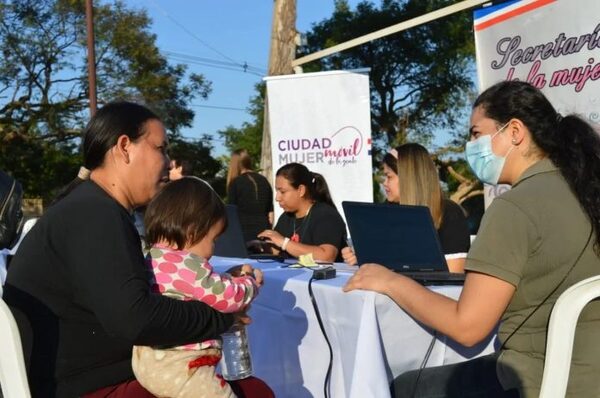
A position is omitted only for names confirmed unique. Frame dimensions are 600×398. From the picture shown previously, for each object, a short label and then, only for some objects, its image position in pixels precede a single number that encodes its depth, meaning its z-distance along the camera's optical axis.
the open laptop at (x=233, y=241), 3.84
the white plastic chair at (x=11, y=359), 1.64
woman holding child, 1.64
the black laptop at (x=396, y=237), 2.51
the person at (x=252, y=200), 6.61
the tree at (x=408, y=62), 23.22
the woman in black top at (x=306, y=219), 4.05
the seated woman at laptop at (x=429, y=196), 3.63
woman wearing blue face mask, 1.82
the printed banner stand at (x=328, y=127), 7.01
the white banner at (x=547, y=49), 3.79
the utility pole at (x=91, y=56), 14.93
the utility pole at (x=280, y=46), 10.05
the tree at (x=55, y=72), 21.89
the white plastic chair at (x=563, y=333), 1.75
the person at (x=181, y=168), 5.70
